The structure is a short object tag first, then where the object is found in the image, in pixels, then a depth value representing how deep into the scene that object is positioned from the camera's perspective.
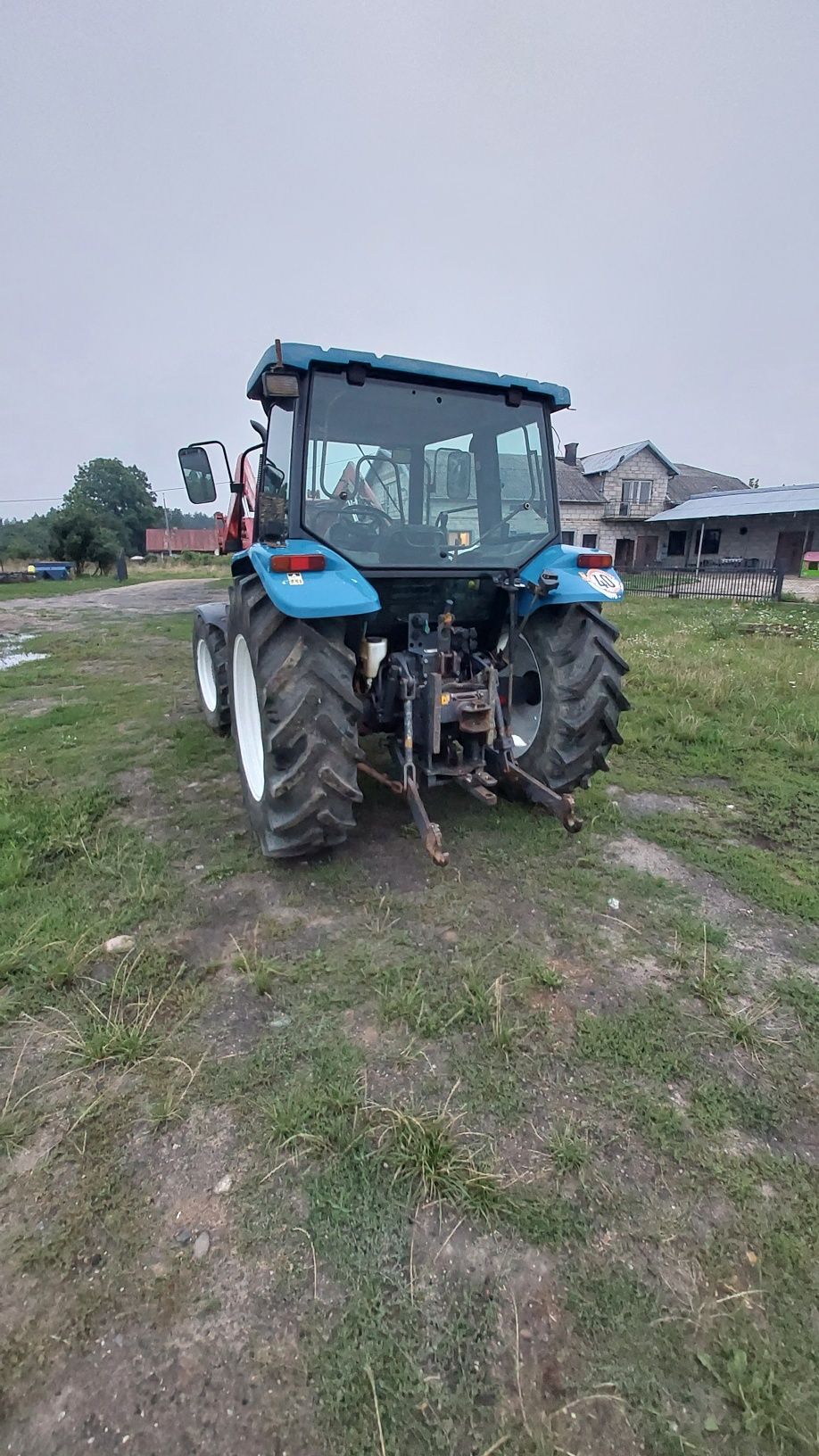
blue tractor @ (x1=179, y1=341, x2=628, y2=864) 2.81
